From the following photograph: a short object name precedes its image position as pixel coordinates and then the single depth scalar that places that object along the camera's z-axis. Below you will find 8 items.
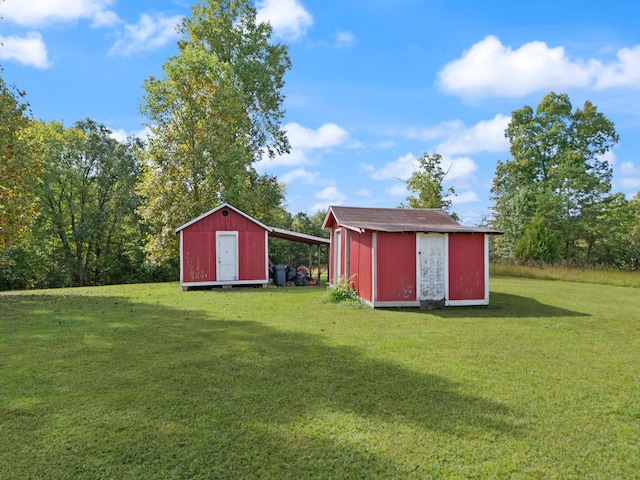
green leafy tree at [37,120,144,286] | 26.78
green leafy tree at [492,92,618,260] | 32.50
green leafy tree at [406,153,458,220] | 30.03
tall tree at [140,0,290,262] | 20.84
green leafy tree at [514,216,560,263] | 28.19
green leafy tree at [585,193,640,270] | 31.78
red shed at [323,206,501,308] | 10.87
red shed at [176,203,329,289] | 15.64
